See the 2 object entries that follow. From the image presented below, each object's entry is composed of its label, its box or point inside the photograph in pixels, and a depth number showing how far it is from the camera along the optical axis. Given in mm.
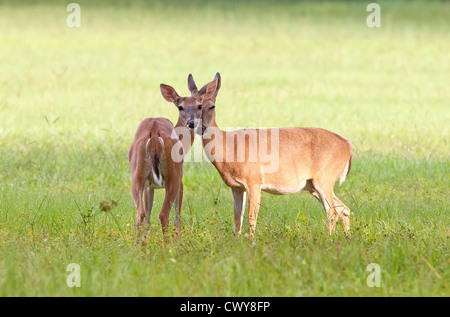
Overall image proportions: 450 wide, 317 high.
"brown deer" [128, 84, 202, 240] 15500
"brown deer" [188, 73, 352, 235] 16141
